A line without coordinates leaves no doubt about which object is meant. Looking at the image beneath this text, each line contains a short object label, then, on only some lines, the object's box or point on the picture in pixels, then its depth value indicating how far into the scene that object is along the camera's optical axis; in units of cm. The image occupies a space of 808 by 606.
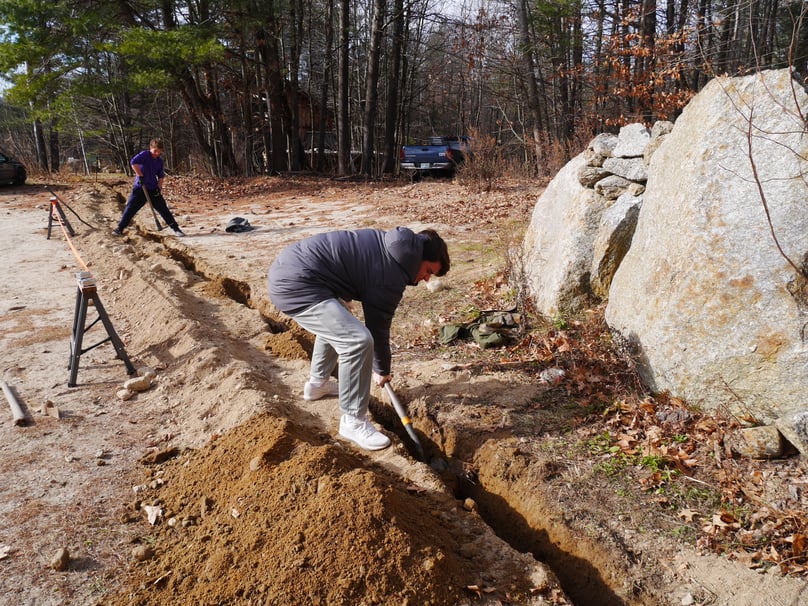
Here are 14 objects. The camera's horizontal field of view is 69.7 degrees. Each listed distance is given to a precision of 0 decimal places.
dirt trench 330
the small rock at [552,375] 489
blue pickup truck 2058
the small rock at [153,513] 337
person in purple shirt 1070
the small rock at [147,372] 521
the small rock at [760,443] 361
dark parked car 2033
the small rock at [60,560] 293
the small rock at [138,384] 498
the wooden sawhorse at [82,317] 482
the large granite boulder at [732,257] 364
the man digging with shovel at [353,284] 376
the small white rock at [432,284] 407
